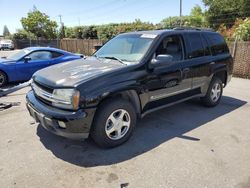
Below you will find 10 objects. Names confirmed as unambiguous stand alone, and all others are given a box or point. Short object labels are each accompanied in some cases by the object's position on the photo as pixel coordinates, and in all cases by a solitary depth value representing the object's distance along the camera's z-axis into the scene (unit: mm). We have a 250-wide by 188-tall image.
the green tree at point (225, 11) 16680
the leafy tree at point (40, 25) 25716
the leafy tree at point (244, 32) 8000
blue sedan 6205
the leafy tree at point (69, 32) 24701
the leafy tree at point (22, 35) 27374
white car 22953
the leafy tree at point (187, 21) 18372
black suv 2567
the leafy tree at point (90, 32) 21549
